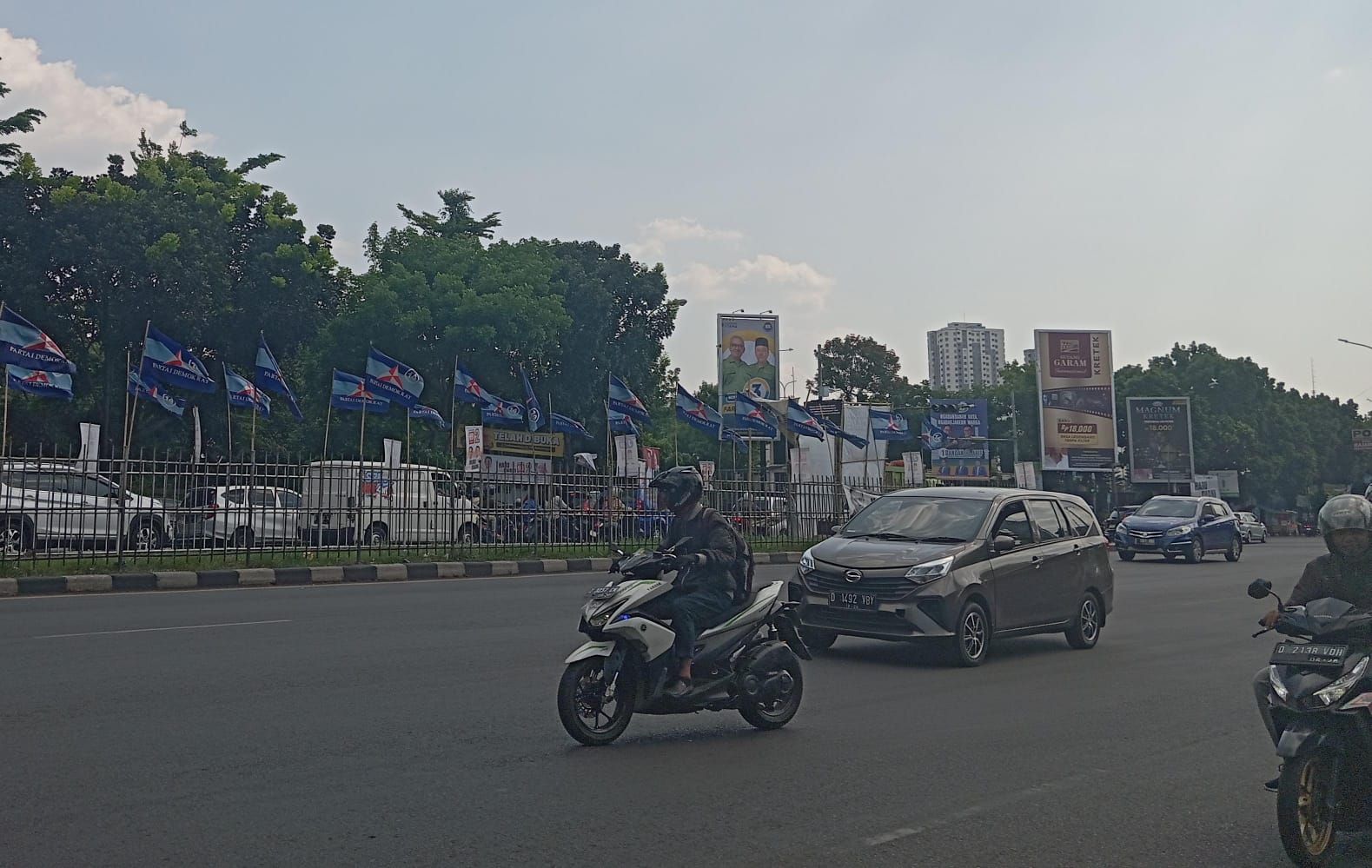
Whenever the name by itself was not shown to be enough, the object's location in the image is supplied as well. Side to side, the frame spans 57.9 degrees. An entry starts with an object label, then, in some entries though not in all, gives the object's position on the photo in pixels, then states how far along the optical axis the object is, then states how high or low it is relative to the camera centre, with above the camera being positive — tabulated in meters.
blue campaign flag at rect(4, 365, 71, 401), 19.88 +2.29
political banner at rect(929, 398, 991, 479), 59.62 +3.64
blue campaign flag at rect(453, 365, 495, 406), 31.05 +3.27
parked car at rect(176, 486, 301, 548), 19.23 +0.11
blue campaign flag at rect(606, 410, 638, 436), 31.44 +2.36
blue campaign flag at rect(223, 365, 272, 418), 25.97 +2.75
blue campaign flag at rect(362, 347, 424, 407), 26.45 +3.02
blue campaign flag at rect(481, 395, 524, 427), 33.34 +2.92
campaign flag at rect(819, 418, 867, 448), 33.75 +2.28
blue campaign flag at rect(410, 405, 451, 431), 29.70 +2.57
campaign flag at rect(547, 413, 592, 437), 34.41 +2.57
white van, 21.38 +0.23
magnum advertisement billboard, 62.66 +3.04
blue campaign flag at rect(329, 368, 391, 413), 26.50 +2.68
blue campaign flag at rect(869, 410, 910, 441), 49.91 +3.38
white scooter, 6.79 -0.87
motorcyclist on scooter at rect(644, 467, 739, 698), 7.04 -0.29
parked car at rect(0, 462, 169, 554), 17.73 +0.18
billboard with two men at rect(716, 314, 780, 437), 46.12 +5.84
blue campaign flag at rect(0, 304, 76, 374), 19.09 +2.78
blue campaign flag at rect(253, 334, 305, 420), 25.69 +3.03
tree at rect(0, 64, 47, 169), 34.19 +11.03
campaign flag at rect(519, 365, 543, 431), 32.89 +2.85
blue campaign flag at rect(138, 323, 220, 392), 22.36 +2.89
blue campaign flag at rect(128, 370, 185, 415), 23.58 +2.44
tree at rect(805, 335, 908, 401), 86.62 +10.09
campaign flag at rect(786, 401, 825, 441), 36.75 +2.67
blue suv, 29.09 -0.59
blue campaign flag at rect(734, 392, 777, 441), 35.78 +2.82
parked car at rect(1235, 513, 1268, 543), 44.42 -0.90
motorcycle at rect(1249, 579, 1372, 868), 4.66 -0.88
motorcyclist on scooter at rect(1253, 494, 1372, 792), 5.41 -0.25
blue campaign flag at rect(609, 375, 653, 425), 31.36 +2.87
